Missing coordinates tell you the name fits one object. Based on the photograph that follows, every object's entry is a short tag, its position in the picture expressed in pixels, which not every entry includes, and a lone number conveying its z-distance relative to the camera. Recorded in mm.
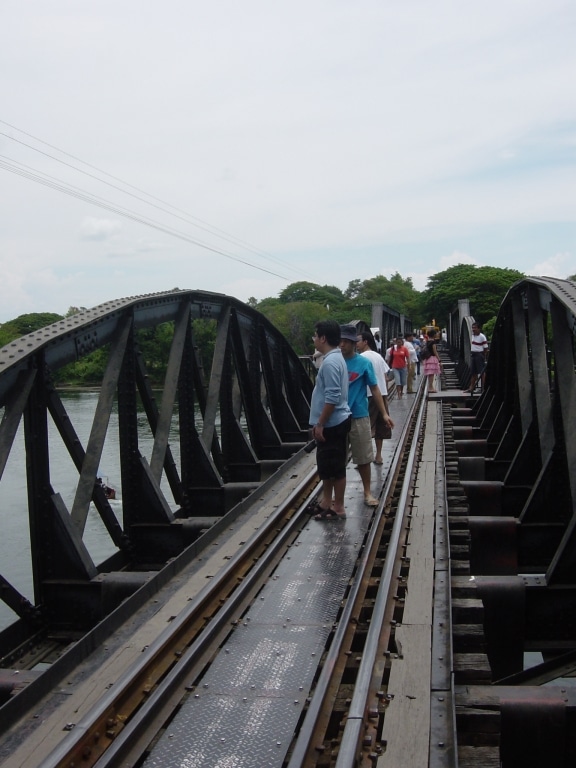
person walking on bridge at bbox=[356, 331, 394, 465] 10672
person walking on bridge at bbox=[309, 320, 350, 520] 7590
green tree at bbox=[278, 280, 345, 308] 112438
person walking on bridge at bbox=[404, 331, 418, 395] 22547
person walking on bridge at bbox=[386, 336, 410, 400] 20234
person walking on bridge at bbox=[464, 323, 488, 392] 21734
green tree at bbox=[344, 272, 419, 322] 106275
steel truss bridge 4785
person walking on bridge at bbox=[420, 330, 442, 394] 20438
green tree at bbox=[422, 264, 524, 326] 78750
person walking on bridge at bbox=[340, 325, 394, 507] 8539
